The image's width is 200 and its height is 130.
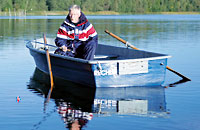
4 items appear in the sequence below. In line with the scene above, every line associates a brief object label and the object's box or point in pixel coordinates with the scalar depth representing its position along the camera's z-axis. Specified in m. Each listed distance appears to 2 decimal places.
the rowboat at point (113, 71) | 12.28
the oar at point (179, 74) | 14.47
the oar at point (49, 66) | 13.51
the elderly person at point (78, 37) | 13.10
